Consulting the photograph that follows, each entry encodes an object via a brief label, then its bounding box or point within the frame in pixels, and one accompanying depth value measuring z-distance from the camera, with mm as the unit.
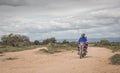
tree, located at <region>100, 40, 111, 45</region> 28512
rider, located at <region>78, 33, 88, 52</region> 12090
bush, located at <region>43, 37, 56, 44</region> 35536
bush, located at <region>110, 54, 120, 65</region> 8957
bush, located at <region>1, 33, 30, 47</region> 30496
